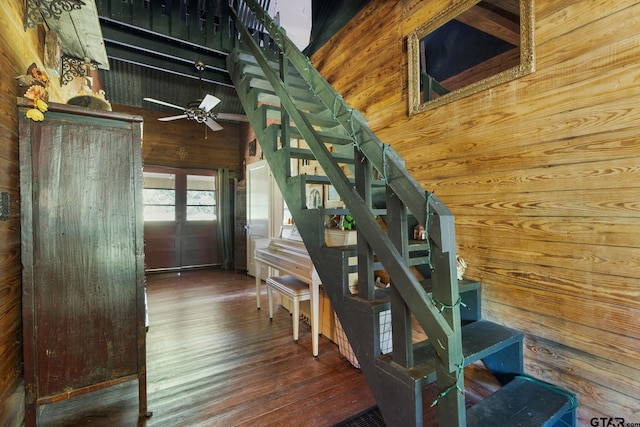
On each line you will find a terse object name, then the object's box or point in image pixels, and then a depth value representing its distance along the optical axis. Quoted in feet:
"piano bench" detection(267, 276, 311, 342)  9.01
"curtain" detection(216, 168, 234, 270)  22.47
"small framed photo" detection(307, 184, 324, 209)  11.93
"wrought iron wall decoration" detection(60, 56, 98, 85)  7.28
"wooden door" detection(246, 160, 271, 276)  17.72
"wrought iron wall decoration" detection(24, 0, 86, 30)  5.12
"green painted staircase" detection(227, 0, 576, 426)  3.36
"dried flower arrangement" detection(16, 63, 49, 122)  4.70
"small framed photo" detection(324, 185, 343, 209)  10.73
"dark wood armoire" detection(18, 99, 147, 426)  4.85
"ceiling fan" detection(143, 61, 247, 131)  12.31
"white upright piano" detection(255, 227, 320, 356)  8.50
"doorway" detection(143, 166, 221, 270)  20.81
